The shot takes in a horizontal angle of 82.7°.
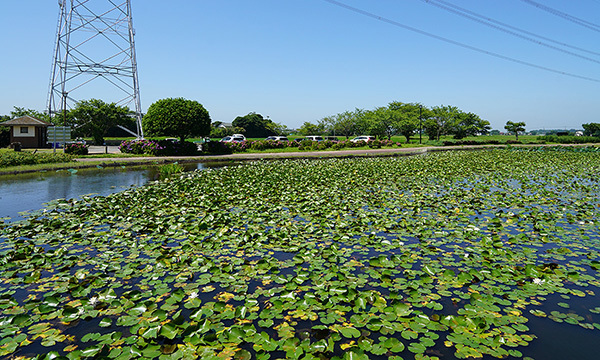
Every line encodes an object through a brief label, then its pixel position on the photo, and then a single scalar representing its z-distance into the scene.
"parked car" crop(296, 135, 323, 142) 43.06
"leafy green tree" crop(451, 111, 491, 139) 63.62
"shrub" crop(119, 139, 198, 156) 27.22
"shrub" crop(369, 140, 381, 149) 39.69
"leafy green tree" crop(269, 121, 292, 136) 90.15
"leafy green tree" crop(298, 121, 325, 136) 73.68
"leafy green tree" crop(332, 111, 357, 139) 68.12
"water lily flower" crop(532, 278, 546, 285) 4.54
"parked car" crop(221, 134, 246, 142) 42.17
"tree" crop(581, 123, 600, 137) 77.91
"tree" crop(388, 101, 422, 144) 57.72
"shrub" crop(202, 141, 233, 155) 29.95
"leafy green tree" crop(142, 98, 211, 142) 27.41
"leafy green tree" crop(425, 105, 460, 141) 60.78
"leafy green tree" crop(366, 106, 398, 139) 58.50
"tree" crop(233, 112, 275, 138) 86.75
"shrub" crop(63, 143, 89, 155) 25.86
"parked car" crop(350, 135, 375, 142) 41.47
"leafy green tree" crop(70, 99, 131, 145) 47.86
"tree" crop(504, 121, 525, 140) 73.71
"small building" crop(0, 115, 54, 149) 34.12
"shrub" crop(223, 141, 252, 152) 31.99
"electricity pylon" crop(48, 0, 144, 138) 27.78
